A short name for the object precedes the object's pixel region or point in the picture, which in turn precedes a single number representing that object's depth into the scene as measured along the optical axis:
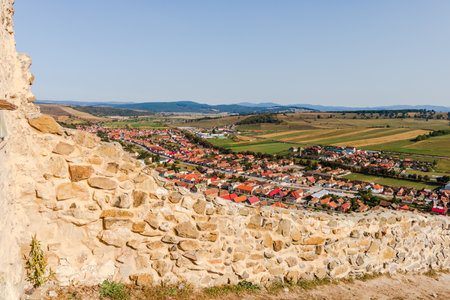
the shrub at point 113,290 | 3.55
